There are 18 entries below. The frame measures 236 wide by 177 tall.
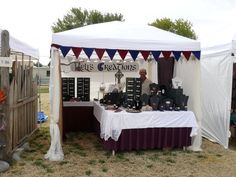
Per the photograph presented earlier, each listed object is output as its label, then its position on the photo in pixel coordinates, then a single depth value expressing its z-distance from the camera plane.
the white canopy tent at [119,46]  3.09
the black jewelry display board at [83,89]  4.59
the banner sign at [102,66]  4.91
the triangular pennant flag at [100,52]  3.20
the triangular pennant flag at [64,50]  3.06
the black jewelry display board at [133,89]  3.50
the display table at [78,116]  4.49
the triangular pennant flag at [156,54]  3.50
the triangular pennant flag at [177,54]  3.43
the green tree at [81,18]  19.10
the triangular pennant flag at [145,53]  3.33
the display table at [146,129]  3.19
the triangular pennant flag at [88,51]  3.15
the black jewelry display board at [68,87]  4.57
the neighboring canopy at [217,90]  3.61
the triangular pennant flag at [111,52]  3.22
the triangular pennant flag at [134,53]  3.29
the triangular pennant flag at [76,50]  3.10
